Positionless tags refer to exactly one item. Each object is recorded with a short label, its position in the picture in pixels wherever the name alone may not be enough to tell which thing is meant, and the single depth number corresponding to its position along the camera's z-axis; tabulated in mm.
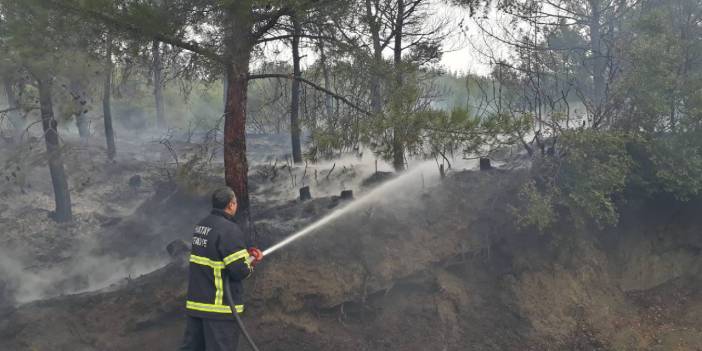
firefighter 4773
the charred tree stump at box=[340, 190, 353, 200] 9953
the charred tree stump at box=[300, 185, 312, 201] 10812
